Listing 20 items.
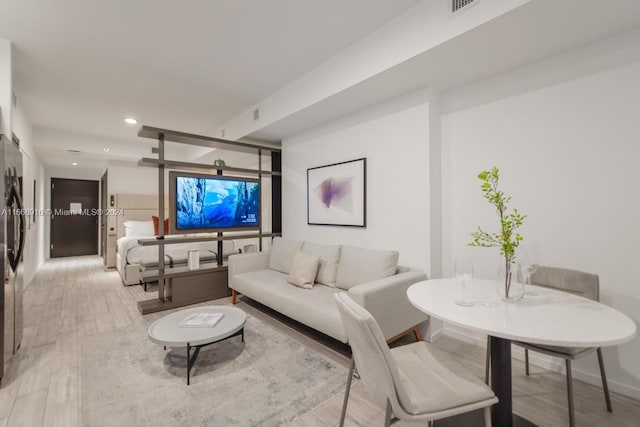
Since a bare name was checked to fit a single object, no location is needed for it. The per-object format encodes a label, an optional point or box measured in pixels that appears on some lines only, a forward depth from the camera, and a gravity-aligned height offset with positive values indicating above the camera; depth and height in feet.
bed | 15.44 -2.35
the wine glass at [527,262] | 5.05 -0.86
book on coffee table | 7.71 -2.96
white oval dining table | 3.51 -1.49
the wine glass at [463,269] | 5.10 -1.00
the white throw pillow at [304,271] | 10.15 -2.06
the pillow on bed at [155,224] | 18.38 -0.63
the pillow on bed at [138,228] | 19.30 -0.94
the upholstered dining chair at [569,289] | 5.09 -1.64
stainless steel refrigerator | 6.56 -0.85
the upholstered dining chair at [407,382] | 3.62 -2.43
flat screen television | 12.00 +0.51
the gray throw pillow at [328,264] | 10.27 -1.82
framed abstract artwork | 10.80 +0.82
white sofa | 7.53 -2.41
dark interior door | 24.86 -0.23
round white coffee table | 6.88 -3.04
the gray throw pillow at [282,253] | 12.19 -1.72
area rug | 5.66 -3.97
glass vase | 4.83 -1.24
